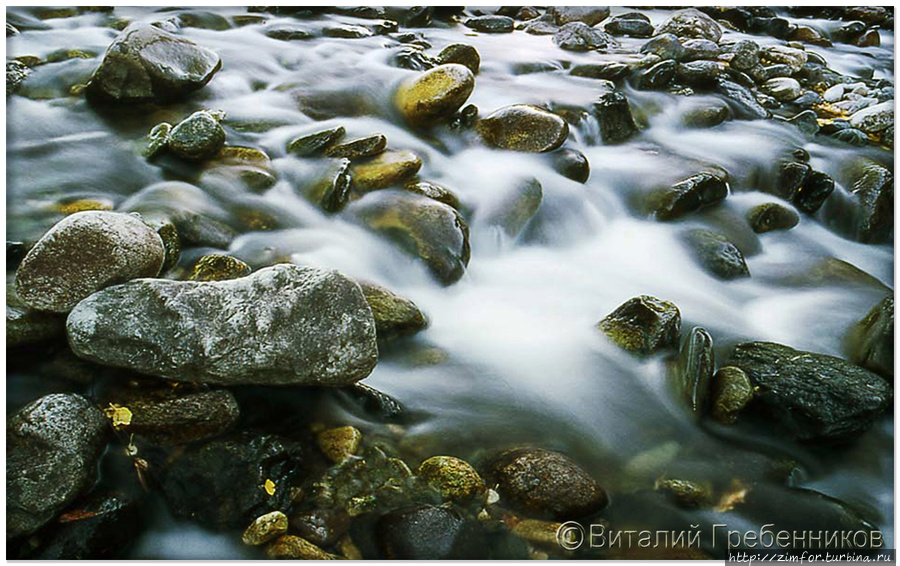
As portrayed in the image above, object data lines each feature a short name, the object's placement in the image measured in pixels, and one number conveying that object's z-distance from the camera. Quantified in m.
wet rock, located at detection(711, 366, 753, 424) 3.05
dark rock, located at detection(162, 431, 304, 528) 2.41
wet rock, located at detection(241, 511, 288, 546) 2.37
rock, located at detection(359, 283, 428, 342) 3.29
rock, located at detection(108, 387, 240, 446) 2.54
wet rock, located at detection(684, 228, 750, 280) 4.29
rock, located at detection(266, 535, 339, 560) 2.36
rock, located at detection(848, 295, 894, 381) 3.31
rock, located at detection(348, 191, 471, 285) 3.85
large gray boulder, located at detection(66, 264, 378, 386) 2.53
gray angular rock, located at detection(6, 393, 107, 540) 2.22
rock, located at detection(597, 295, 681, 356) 3.42
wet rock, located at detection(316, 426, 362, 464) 2.69
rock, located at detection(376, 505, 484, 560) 2.39
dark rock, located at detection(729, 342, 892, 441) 2.94
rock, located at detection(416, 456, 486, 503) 2.59
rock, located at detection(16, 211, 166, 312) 2.70
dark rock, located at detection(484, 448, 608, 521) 2.56
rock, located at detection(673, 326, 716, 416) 3.11
